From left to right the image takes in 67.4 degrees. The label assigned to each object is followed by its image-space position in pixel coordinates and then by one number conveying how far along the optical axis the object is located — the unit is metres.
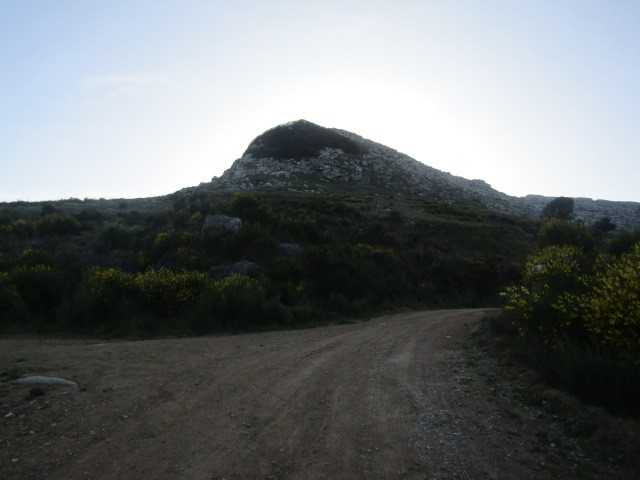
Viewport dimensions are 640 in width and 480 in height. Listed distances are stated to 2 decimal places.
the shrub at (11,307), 14.12
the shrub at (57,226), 25.05
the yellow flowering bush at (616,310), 7.39
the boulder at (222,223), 22.78
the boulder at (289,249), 20.90
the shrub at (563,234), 23.80
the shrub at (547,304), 9.03
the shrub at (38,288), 15.16
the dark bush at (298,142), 52.72
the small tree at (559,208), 51.81
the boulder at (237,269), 18.72
